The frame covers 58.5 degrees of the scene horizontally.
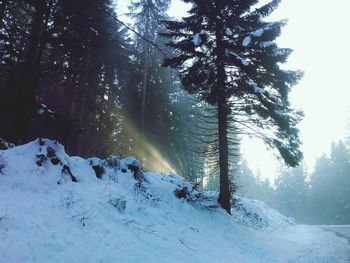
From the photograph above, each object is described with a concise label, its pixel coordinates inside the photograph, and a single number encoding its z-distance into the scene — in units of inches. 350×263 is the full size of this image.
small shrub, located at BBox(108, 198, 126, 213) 303.1
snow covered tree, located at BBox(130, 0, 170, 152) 1018.7
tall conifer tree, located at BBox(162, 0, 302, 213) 526.0
